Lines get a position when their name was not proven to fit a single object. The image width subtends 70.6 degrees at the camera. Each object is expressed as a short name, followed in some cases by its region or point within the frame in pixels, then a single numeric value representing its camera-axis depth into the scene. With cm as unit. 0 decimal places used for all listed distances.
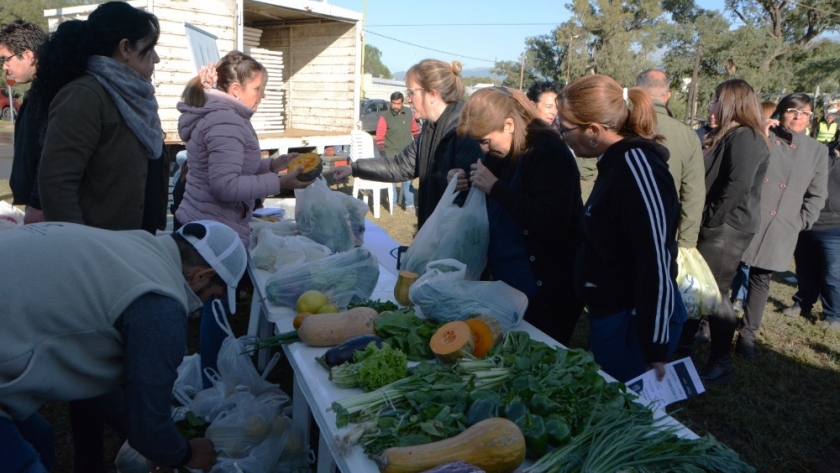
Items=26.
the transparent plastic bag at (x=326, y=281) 262
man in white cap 150
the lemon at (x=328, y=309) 243
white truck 720
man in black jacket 276
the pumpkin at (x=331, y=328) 218
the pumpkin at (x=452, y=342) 195
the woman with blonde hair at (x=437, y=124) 317
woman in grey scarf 233
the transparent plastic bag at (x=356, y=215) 361
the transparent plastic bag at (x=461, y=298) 226
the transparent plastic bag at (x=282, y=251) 300
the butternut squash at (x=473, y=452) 143
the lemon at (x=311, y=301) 245
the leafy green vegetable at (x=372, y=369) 182
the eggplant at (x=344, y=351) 197
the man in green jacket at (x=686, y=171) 374
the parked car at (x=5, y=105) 2271
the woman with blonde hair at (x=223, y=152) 290
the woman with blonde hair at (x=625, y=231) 197
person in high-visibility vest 1023
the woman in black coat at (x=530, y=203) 246
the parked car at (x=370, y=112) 2389
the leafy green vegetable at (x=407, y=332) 209
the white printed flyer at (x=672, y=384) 191
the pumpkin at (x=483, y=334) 204
